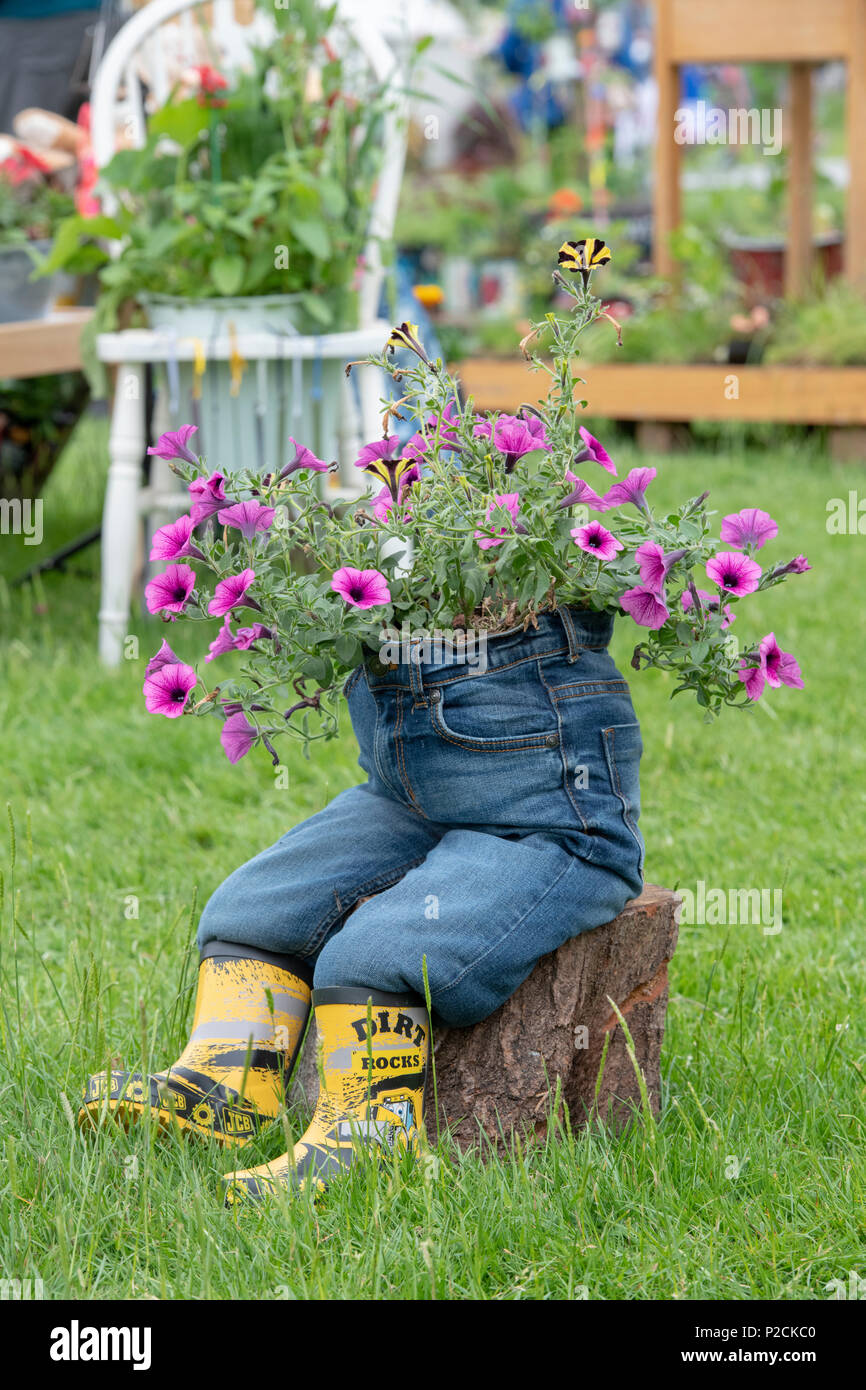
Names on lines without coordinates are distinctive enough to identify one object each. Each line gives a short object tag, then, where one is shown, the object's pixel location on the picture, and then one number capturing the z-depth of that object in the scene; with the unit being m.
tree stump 5.09
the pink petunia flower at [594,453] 5.03
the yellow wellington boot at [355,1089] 5.00
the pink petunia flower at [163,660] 5.05
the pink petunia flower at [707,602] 5.08
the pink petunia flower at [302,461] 5.08
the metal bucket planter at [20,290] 7.90
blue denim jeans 5.00
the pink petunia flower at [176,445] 5.06
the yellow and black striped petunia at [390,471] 5.05
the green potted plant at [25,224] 7.92
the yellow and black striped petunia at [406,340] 4.99
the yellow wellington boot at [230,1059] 5.08
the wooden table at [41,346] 7.47
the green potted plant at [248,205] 7.07
